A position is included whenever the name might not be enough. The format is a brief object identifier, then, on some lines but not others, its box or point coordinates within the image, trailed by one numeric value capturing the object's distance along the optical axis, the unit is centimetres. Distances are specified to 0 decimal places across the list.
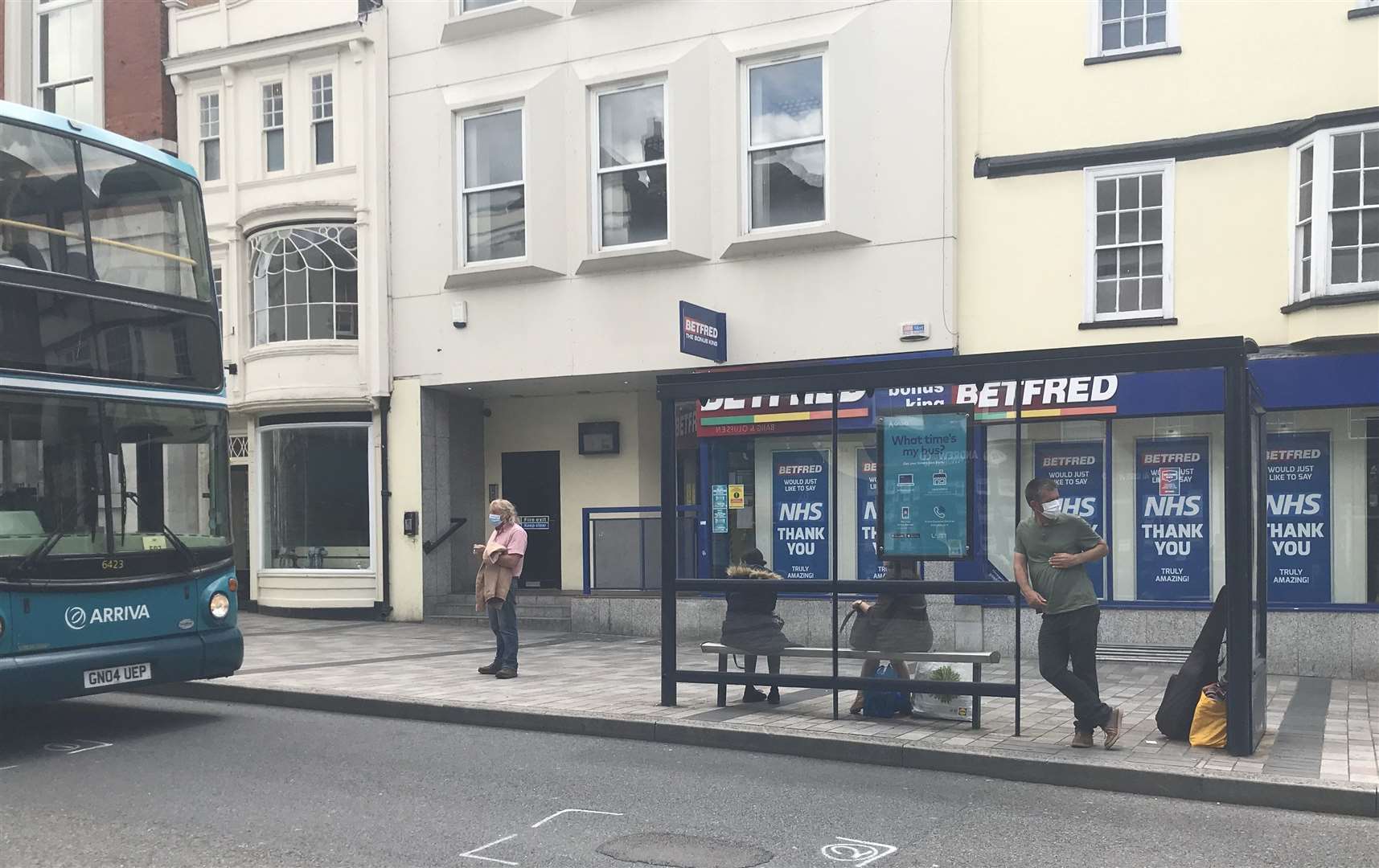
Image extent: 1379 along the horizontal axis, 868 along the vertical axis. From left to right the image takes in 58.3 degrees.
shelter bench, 897
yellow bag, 812
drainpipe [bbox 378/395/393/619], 1798
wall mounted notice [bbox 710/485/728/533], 1010
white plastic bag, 920
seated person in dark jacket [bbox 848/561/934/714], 927
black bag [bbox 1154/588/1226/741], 830
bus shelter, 803
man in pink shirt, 1180
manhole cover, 598
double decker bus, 855
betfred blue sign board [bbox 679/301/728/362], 1446
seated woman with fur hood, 992
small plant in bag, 922
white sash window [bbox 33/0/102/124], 2038
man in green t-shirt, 815
